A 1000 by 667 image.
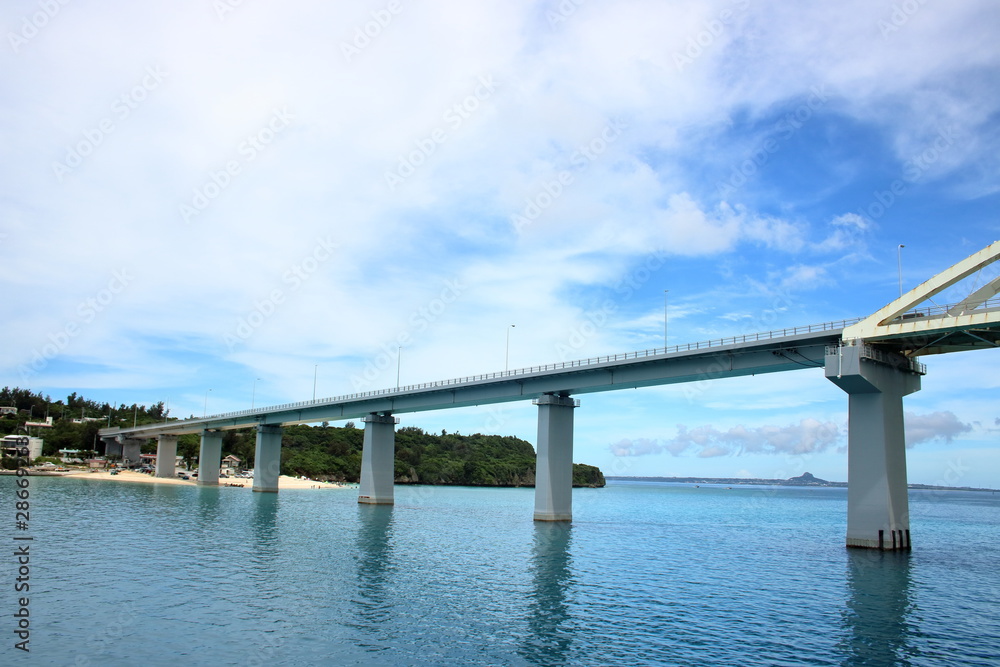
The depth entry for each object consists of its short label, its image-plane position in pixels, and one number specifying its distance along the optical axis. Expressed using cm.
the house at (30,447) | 17038
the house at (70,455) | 19050
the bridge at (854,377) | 4828
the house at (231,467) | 19228
